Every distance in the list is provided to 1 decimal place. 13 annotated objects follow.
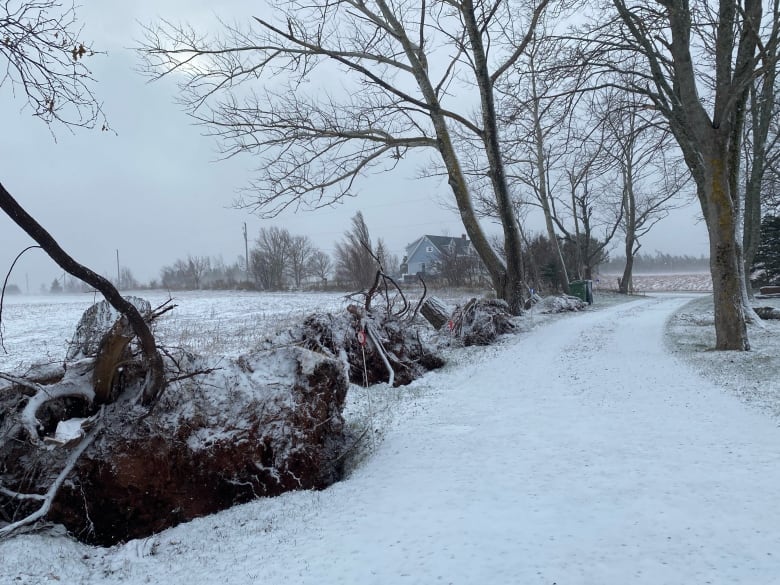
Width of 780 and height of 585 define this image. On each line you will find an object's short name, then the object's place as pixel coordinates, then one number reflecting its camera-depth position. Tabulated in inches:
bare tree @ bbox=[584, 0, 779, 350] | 340.8
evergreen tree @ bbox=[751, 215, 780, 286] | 1069.3
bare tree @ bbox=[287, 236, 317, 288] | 2666.3
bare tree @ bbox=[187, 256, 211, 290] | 2835.9
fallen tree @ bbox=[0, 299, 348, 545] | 155.4
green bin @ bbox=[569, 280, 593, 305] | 965.8
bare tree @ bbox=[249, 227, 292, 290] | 2333.9
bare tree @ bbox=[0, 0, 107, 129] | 142.9
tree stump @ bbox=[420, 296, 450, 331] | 492.4
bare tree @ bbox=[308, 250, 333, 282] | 2910.9
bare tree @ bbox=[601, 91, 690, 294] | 453.4
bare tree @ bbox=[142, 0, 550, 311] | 483.8
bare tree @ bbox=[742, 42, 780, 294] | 708.7
